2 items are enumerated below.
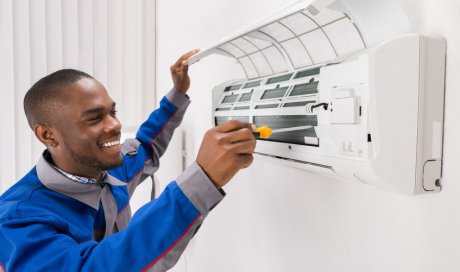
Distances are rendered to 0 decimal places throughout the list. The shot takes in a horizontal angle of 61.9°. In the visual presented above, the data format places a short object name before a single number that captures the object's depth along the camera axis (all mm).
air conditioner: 677
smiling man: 762
